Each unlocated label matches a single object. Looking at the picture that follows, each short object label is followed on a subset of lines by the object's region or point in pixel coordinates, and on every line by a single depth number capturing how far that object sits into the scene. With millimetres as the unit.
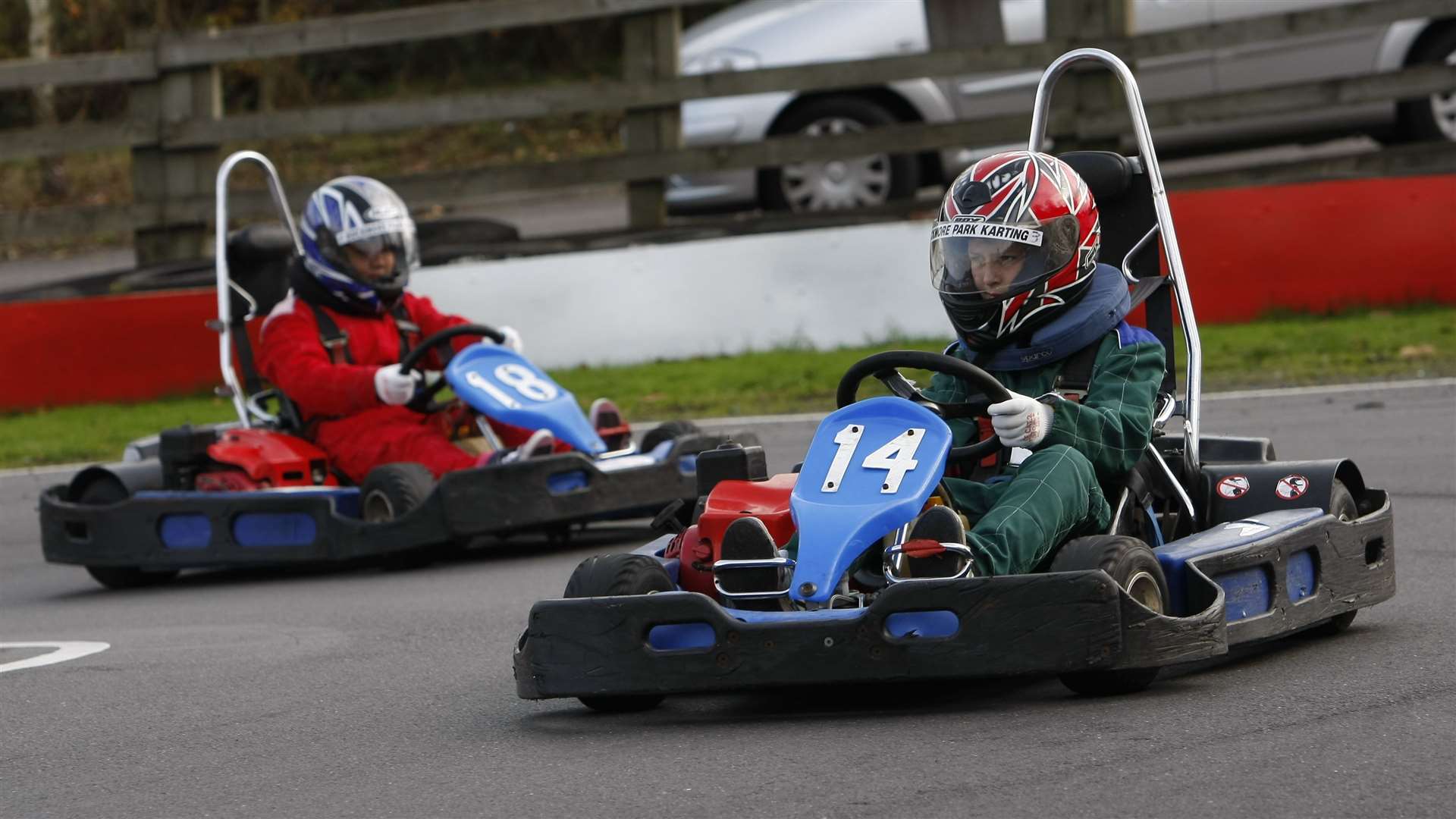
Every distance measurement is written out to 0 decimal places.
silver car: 27172
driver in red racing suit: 17187
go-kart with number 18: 15844
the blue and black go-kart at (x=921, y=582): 8875
